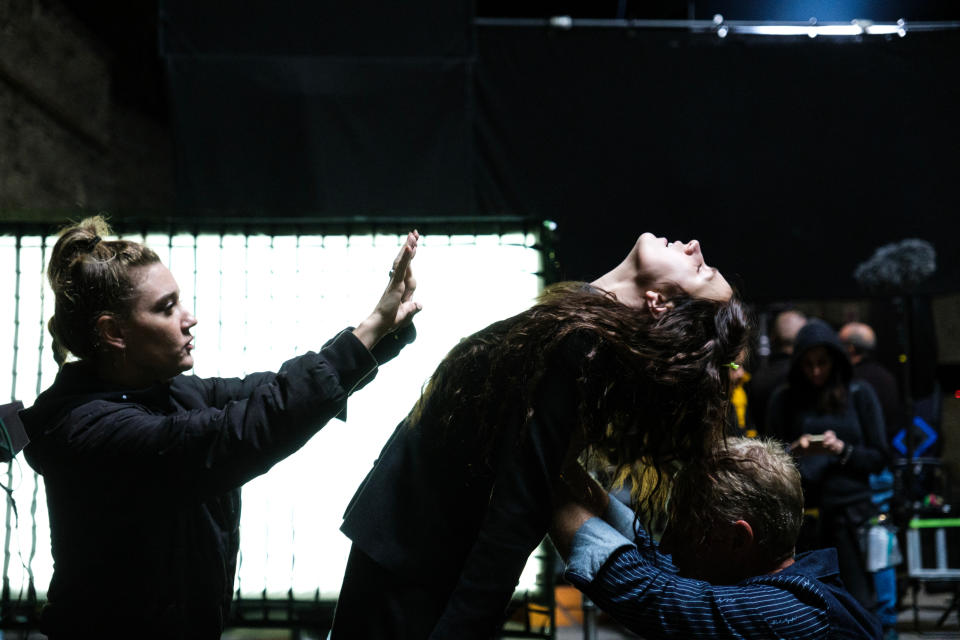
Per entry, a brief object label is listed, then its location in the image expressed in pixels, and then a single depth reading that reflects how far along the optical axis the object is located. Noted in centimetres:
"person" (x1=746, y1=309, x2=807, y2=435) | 438
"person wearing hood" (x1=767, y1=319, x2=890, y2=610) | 387
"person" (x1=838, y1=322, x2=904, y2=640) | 419
